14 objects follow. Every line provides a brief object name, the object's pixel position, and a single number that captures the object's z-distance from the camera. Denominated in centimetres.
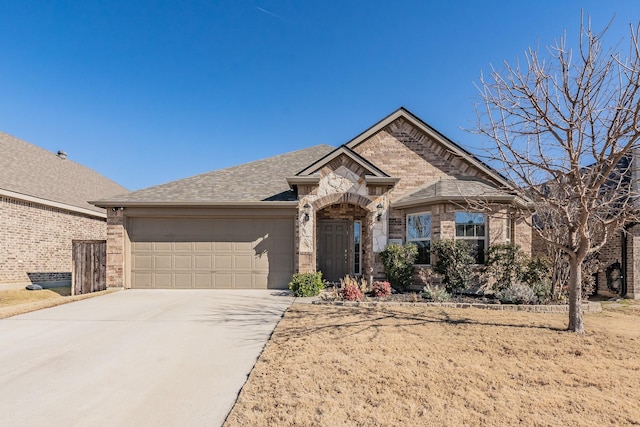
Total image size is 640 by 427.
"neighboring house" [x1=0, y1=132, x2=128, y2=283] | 1148
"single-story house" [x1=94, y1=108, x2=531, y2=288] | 1030
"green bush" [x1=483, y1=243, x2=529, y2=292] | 928
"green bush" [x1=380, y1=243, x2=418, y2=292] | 983
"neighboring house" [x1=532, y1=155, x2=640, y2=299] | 1062
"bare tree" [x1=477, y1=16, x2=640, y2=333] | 536
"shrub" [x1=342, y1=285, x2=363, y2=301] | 837
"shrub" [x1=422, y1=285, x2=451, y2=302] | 843
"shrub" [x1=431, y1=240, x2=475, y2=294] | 921
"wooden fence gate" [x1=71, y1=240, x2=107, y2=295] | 963
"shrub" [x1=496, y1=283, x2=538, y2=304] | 814
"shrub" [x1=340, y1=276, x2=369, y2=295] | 886
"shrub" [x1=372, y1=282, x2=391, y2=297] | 904
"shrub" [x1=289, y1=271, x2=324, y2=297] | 939
